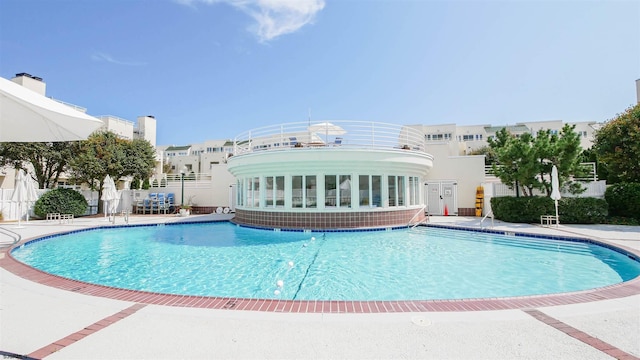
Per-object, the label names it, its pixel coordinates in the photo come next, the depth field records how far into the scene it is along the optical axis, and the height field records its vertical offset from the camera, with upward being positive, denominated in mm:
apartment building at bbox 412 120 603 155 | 50500 +11411
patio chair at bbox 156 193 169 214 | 22812 -655
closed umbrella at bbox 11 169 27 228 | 13654 +266
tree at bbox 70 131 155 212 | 21109 +2841
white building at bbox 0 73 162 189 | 28969 +11693
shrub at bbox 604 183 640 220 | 14492 -317
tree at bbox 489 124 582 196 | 13945 +1755
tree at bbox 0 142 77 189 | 20125 +2927
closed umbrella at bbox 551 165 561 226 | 13250 +380
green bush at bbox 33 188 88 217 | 19125 -447
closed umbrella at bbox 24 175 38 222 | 14081 +376
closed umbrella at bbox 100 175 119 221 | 16927 +298
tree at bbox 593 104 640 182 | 14805 +2481
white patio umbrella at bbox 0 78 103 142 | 5383 +1580
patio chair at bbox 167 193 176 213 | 23250 -511
